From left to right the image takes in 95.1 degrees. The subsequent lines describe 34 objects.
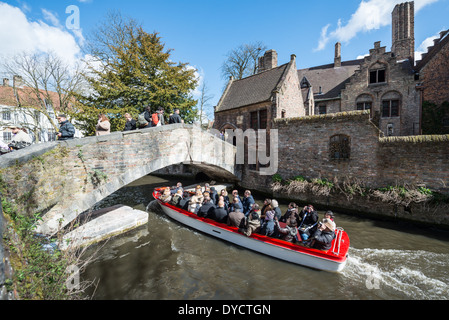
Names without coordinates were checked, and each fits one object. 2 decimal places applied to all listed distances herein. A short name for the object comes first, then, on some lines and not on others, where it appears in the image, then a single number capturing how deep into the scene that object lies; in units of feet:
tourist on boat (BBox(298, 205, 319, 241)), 20.83
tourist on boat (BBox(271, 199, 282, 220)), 22.80
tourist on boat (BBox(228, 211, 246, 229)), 22.22
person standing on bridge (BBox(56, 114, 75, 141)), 20.08
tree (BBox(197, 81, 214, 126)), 76.29
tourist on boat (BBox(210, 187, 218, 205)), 30.25
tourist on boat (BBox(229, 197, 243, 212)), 24.61
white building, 57.06
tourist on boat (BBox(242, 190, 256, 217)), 27.25
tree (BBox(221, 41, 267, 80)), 91.25
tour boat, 17.65
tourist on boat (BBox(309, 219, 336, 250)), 17.83
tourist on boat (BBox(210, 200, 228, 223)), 23.86
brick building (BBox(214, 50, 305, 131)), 42.55
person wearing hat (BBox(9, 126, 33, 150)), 22.10
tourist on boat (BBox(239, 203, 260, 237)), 20.99
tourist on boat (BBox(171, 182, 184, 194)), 33.30
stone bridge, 16.06
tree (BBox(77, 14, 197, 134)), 41.65
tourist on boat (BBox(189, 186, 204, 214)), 26.87
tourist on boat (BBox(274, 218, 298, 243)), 19.65
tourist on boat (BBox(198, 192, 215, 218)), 25.41
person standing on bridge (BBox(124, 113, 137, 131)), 26.43
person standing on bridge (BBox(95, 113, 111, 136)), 22.90
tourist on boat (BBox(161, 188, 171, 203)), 30.25
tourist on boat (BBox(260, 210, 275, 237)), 20.62
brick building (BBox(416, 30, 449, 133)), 44.78
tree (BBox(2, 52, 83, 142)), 56.49
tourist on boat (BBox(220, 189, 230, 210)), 27.05
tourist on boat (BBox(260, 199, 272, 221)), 22.67
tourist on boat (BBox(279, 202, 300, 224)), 22.98
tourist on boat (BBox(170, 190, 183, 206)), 29.19
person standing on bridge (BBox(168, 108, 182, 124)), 29.67
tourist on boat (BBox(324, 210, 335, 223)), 18.68
